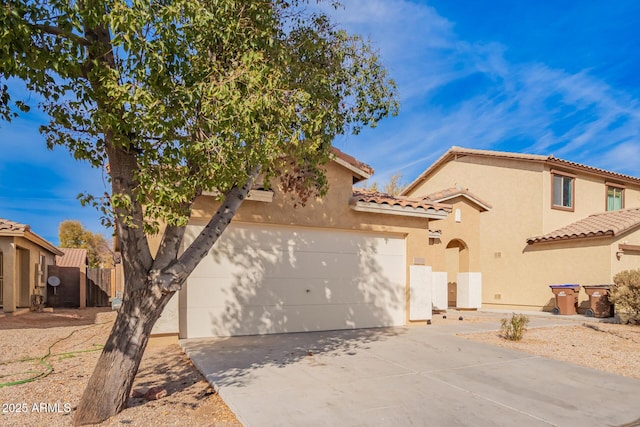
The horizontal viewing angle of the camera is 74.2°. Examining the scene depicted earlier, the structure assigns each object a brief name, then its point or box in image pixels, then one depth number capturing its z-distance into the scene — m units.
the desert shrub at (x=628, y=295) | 12.94
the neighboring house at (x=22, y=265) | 14.29
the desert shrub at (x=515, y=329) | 9.48
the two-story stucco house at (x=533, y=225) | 16.20
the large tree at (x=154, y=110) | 4.27
